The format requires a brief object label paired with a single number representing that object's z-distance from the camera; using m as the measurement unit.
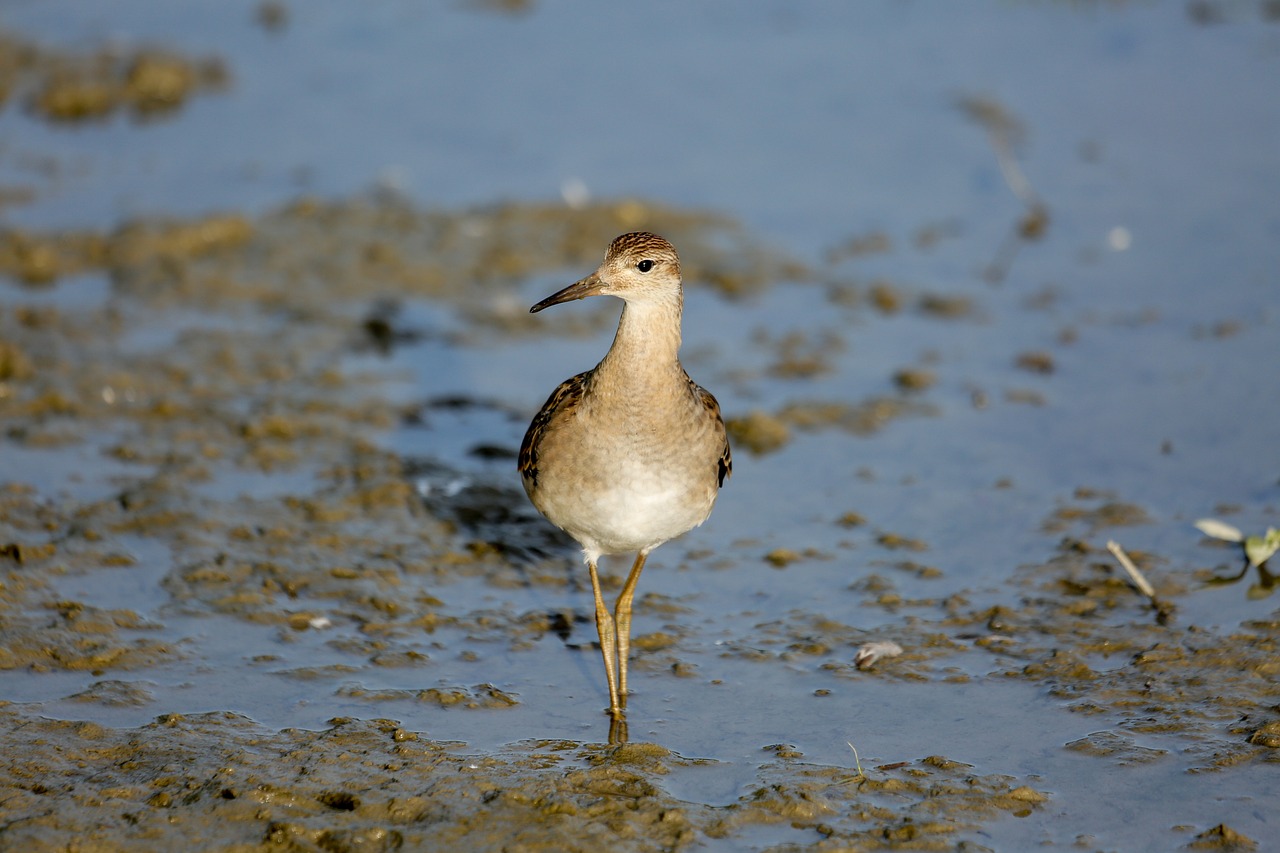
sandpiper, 12.30
